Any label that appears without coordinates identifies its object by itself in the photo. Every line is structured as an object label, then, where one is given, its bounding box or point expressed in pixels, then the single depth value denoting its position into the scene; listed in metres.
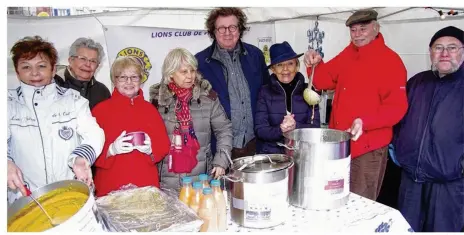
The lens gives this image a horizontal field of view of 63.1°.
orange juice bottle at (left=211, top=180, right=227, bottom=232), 1.29
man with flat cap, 1.98
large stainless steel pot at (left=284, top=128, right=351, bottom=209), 1.41
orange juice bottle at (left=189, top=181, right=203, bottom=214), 1.27
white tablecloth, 1.37
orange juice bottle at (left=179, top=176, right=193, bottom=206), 1.32
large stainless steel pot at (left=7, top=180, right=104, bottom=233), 0.97
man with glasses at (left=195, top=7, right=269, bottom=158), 2.20
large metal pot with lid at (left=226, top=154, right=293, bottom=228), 1.24
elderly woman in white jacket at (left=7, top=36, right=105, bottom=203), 1.58
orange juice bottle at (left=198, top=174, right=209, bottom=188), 1.32
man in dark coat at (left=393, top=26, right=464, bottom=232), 2.02
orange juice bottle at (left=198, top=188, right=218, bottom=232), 1.25
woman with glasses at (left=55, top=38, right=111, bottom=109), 2.28
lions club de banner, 3.03
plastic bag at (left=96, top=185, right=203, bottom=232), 1.14
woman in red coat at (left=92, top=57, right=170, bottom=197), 1.80
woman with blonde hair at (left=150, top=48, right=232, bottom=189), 1.87
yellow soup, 1.12
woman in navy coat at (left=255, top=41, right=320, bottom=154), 2.15
